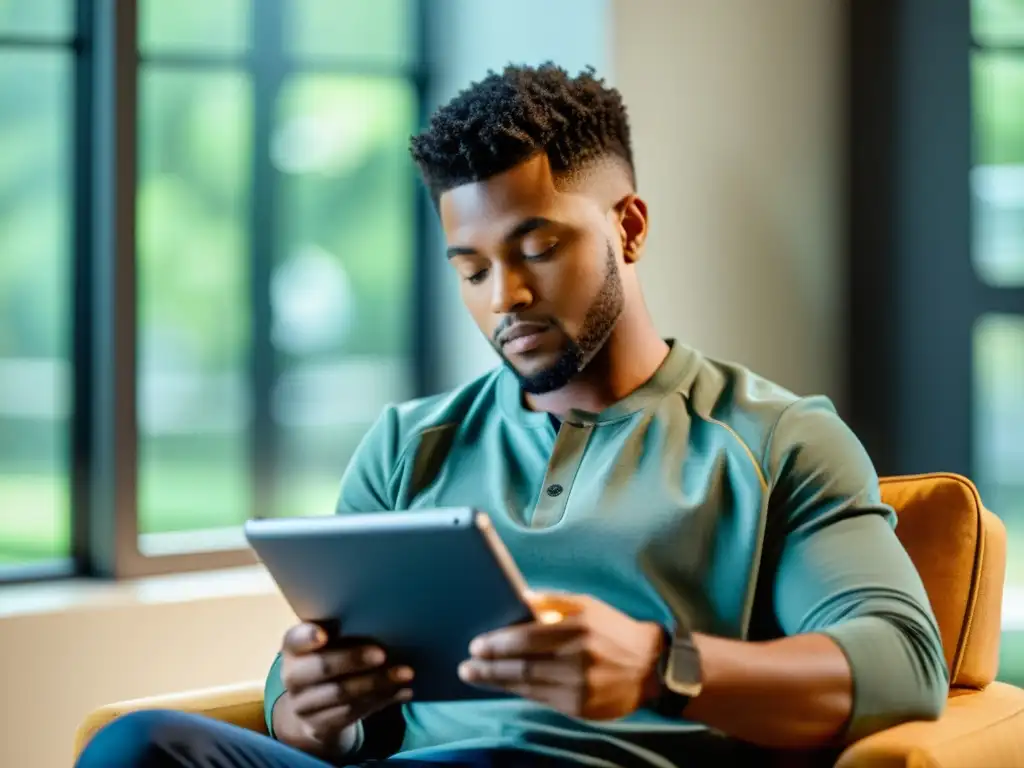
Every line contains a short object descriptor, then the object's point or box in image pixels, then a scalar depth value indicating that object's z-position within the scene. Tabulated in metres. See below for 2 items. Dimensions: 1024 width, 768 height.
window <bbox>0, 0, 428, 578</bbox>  3.24
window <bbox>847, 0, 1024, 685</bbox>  3.31
